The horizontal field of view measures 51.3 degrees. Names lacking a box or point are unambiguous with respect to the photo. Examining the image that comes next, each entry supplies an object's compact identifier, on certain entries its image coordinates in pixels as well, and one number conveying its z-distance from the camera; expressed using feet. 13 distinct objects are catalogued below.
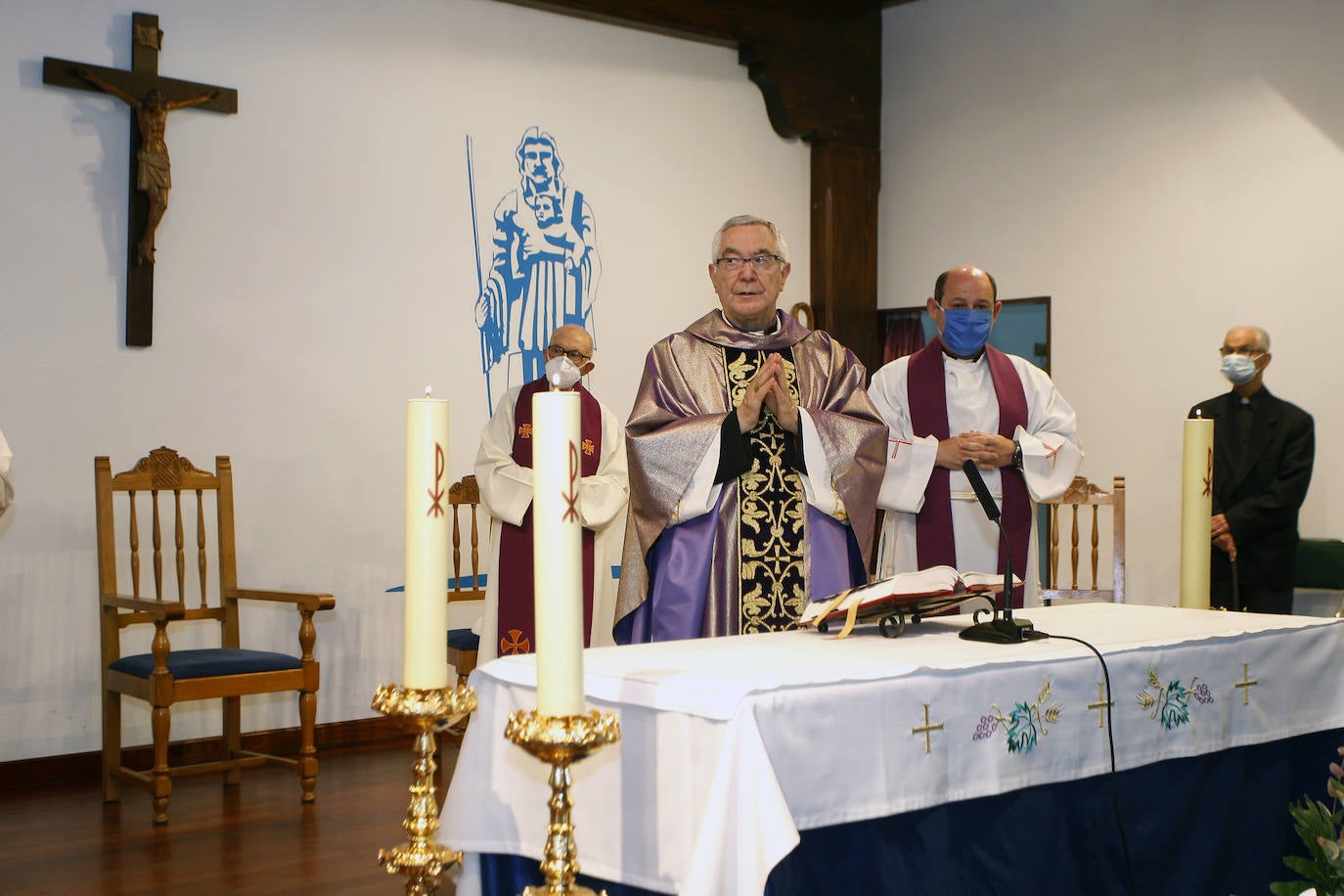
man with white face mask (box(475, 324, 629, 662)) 18.31
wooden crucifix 18.30
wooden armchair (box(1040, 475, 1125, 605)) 19.26
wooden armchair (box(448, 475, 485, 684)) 18.15
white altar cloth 6.48
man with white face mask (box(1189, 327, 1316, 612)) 19.83
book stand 8.69
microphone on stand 8.42
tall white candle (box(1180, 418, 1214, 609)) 10.21
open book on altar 8.51
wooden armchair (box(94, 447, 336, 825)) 16.12
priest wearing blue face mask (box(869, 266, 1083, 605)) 13.80
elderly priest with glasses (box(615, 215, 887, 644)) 10.99
